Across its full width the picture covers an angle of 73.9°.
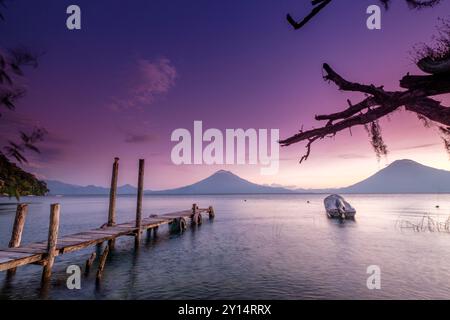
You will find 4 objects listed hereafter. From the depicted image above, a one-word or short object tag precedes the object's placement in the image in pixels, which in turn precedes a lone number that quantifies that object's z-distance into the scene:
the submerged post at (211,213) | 48.24
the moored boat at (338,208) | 44.66
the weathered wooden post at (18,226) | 13.65
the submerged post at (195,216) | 37.69
